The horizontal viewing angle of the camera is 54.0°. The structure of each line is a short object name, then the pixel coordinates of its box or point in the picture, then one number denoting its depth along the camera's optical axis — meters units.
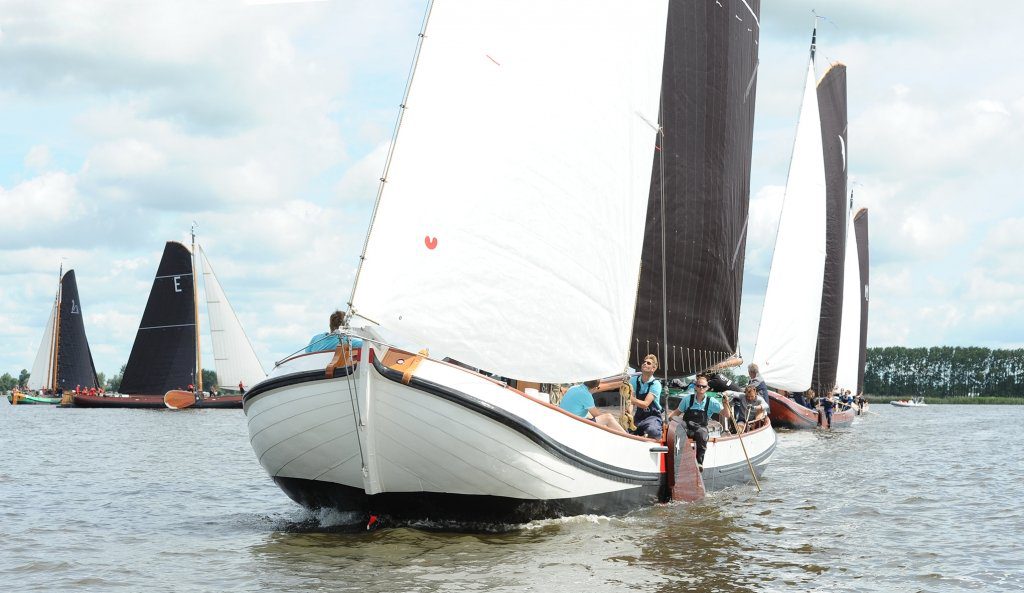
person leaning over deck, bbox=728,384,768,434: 20.05
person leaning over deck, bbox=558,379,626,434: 12.95
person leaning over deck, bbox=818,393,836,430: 40.91
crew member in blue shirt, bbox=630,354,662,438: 14.54
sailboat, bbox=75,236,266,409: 66.06
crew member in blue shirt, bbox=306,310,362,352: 11.29
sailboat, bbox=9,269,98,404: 76.69
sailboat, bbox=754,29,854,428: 36.94
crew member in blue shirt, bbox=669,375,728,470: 15.53
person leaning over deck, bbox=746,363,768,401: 25.41
